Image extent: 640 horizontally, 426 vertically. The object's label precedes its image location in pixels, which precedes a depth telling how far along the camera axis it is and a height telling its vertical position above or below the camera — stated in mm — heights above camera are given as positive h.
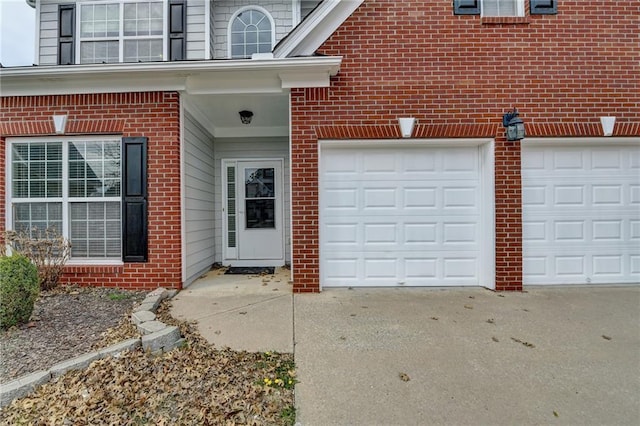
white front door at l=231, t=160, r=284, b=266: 6602 +42
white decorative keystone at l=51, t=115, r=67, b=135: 4543 +1339
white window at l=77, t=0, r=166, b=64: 5797 +3390
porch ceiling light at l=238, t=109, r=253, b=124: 5505 +1761
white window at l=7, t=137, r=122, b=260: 4680 +363
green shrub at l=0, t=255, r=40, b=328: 2916 -716
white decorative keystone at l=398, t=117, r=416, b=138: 4441 +1254
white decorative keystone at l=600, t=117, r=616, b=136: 4508 +1280
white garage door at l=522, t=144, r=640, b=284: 4660 -11
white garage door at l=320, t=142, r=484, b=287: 4695 -33
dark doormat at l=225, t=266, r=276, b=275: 5844 -1090
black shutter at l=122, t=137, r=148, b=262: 4551 +207
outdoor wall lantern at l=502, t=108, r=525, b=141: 4270 +1218
